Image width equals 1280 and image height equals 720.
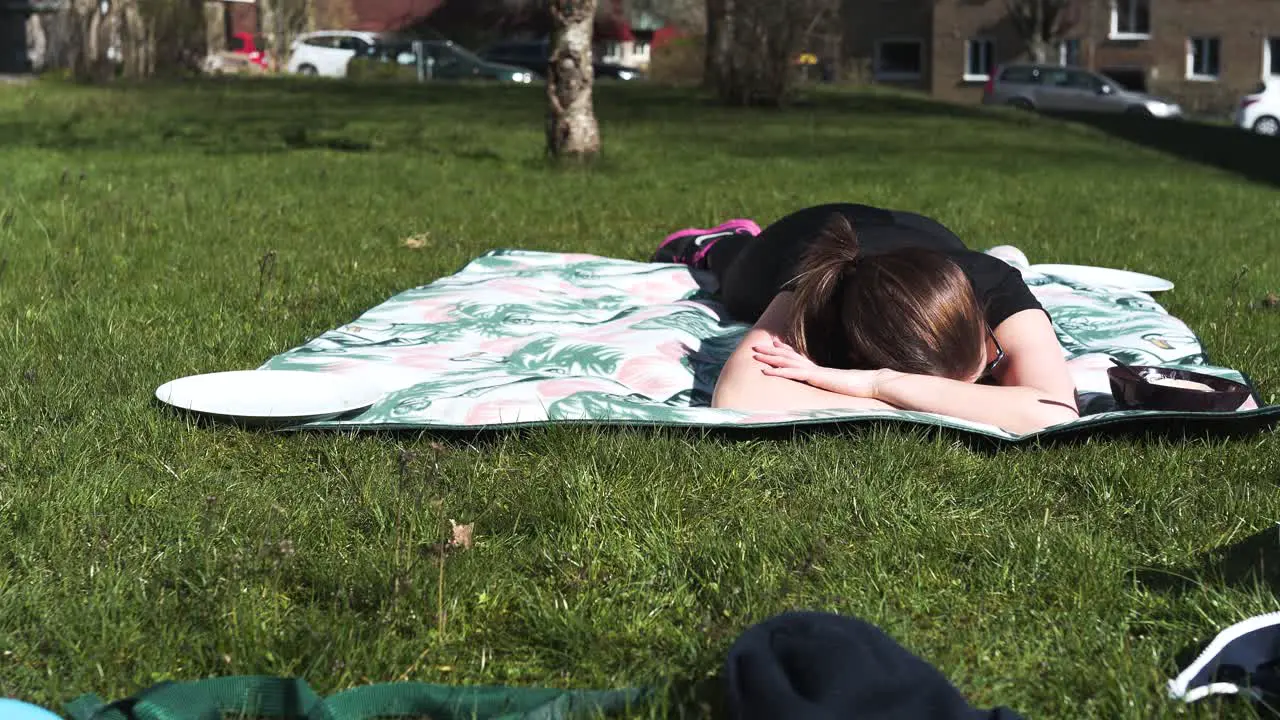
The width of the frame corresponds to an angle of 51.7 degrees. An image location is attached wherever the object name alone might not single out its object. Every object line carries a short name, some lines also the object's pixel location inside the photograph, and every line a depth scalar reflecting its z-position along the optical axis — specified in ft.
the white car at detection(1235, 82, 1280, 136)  93.61
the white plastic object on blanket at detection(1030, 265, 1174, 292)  20.40
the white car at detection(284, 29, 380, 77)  118.52
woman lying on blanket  12.71
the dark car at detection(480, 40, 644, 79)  120.37
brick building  141.69
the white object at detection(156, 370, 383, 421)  12.55
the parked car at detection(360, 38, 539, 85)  108.27
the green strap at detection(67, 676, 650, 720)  7.22
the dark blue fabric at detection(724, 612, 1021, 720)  6.60
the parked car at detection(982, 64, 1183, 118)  114.49
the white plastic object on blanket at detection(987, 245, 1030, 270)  20.63
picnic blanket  12.49
